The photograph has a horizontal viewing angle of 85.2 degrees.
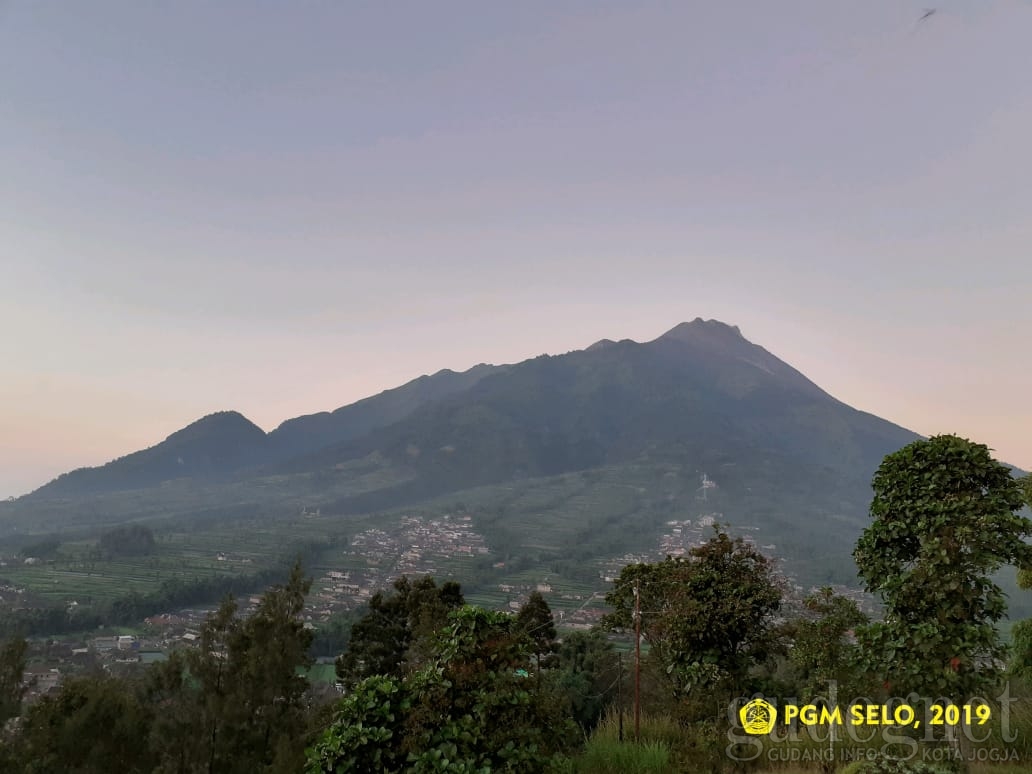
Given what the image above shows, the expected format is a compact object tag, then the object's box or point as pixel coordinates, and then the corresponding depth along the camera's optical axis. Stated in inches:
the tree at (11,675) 745.6
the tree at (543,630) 984.7
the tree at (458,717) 193.8
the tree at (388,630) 978.7
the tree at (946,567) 241.9
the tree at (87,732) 666.8
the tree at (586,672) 967.2
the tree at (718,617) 334.0
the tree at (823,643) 403.9
